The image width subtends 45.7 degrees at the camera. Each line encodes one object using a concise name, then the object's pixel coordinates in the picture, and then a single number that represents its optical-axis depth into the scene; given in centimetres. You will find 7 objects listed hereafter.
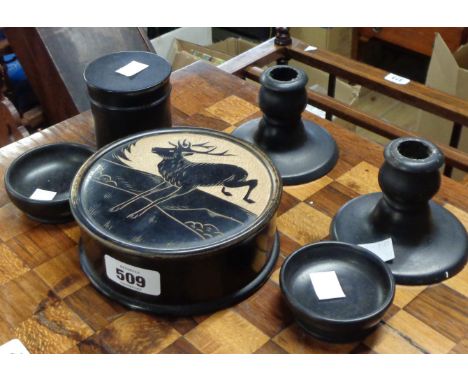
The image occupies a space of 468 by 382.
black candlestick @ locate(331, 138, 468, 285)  36
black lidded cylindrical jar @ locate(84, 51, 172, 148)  43
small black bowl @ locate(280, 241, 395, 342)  32
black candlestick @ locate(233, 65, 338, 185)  44
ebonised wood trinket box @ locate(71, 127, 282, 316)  34
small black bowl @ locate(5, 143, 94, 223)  41
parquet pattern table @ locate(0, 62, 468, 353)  34
